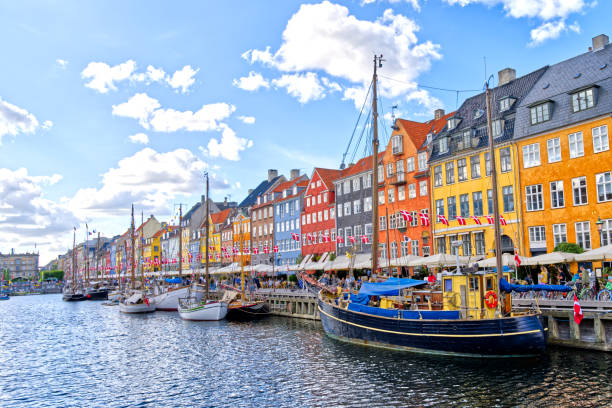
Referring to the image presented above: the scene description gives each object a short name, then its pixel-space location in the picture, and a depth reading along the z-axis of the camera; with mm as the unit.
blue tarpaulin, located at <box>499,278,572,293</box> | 24078
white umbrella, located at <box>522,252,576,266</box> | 29562
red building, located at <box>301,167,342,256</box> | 68562
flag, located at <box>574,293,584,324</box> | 22134
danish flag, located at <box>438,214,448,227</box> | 41062
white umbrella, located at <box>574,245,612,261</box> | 27273
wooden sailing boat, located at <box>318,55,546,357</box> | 22234
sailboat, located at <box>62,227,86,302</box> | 100500
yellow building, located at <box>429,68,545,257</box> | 42062
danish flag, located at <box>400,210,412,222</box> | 44188
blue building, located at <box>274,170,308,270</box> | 77000
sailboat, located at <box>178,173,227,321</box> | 46312
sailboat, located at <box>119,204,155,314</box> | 60719
